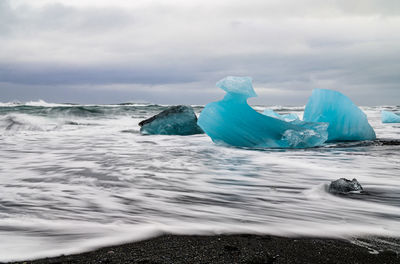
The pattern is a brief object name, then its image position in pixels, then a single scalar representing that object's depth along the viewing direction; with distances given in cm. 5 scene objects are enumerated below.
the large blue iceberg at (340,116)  538
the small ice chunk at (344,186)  236
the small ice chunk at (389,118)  1159
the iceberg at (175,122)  727
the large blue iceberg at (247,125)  489
